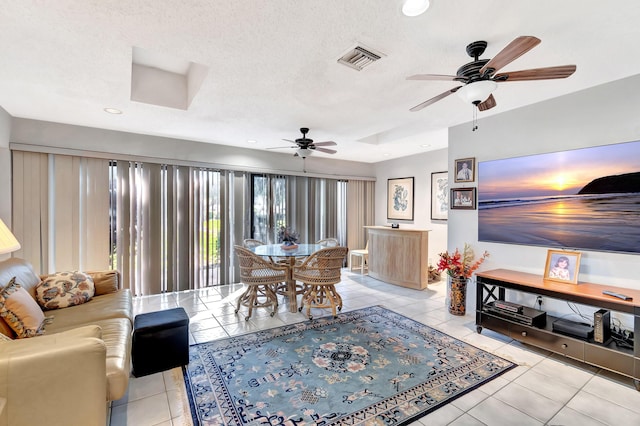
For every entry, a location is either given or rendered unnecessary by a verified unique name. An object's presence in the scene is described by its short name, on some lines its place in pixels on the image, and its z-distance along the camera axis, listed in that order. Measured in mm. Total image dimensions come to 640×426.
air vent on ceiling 2043
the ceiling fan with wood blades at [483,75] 1796
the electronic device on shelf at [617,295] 2246
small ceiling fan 3863
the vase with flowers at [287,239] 4266
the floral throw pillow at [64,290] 2567
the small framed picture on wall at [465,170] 3691
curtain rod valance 3630
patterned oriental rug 1932
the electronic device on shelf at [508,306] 2882
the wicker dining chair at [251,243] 4848
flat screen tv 2564
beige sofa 1276
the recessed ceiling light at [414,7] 1564
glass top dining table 3813
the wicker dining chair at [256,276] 3607
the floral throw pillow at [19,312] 1840
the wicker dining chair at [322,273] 3562
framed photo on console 2746
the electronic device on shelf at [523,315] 2764
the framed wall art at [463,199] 3697
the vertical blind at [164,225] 4270
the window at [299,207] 5602
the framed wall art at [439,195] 5492
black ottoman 2291
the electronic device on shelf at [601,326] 2363
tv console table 2215
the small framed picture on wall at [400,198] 6211
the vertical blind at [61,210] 3617
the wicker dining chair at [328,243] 5246
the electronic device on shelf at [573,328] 2471
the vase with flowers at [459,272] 3664
